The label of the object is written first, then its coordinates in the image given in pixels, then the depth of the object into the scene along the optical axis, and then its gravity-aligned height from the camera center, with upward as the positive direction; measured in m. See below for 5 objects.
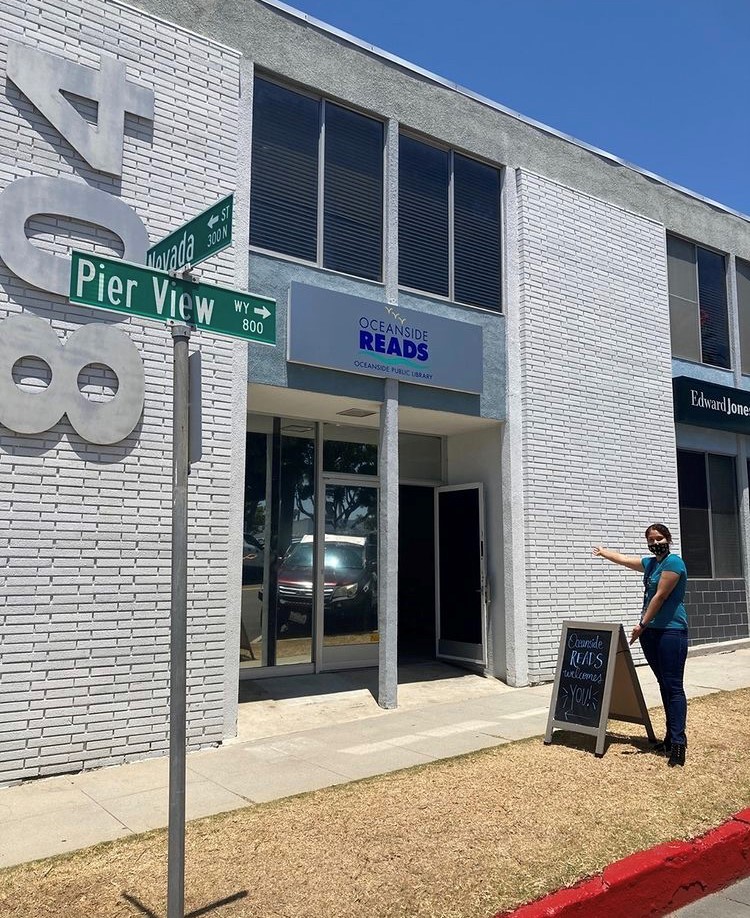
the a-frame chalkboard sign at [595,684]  6.76 -1.33
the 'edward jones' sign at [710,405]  12.23 +1.99
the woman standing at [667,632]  6.38 -0.83
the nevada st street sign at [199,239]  3.72 +1.41
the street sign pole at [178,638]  3.50 -0.49
